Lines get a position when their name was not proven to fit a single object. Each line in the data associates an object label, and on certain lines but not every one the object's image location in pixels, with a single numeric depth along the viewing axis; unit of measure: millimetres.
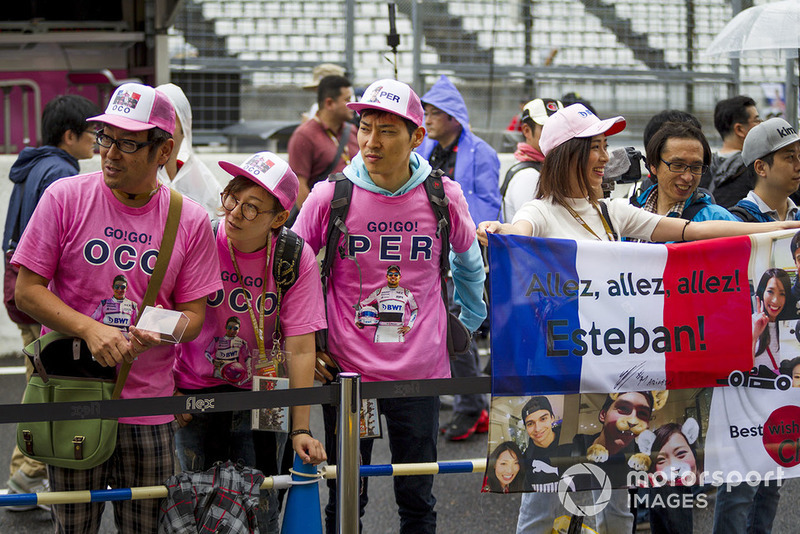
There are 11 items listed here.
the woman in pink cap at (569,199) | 6996
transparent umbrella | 12203
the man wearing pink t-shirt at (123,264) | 6039
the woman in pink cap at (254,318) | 6605
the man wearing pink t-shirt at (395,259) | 7031
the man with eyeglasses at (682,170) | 7867
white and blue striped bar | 6113
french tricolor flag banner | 6629
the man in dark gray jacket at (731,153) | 11516
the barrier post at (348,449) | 6227
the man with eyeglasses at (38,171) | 9383
